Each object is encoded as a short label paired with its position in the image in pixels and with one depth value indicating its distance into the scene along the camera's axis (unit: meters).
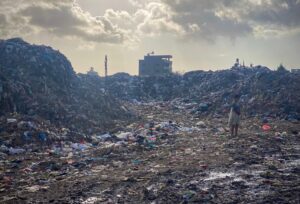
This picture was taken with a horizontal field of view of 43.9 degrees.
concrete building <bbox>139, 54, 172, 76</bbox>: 46.12
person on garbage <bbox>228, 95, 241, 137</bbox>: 12.49
